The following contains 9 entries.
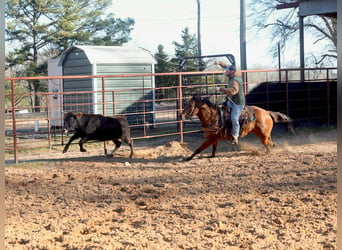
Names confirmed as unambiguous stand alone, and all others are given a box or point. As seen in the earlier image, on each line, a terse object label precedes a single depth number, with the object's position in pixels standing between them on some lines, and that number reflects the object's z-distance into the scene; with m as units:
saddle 9.40
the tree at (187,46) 35.72
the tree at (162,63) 32.72
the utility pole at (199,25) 30.95
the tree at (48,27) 28.08
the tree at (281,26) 31.09
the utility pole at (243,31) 18.22
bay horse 9.11
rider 9.25
